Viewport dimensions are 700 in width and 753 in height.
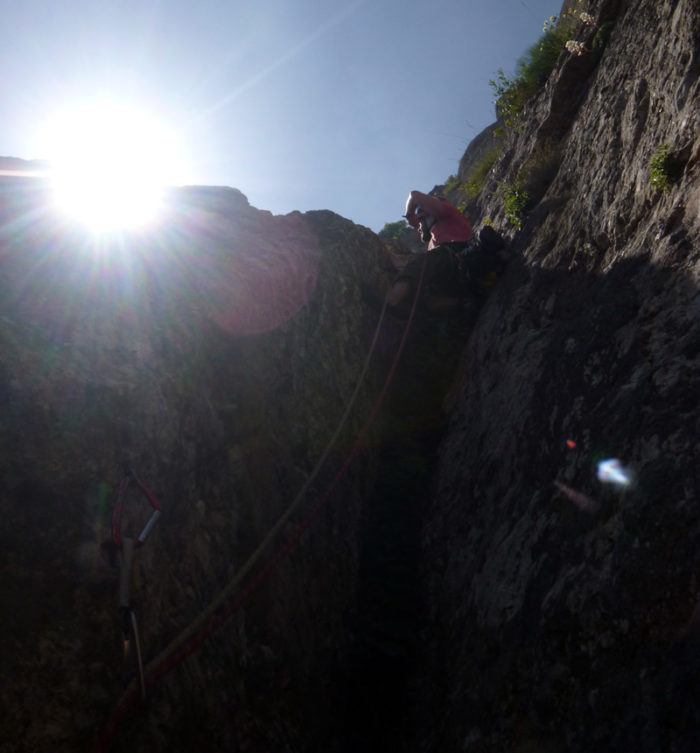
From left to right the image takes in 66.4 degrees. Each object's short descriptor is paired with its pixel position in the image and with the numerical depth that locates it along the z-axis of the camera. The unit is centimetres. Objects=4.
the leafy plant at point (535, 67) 803
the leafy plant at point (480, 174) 1067
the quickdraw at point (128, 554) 240
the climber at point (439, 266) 668
